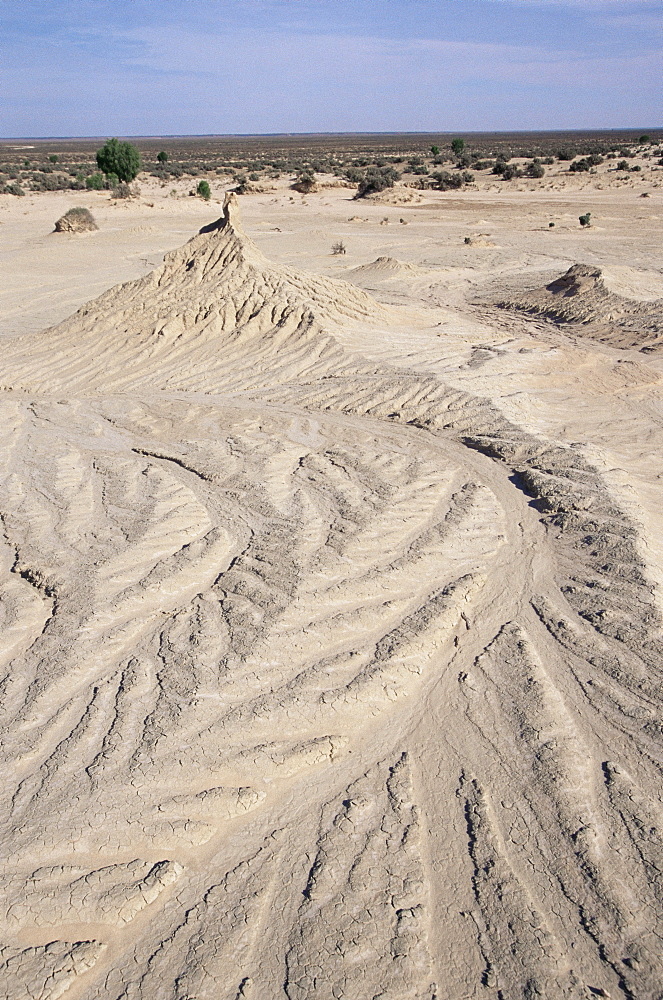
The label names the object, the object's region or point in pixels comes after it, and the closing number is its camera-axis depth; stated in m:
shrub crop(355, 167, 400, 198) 29.89
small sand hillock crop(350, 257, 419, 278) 14.97
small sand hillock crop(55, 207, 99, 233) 21.55
